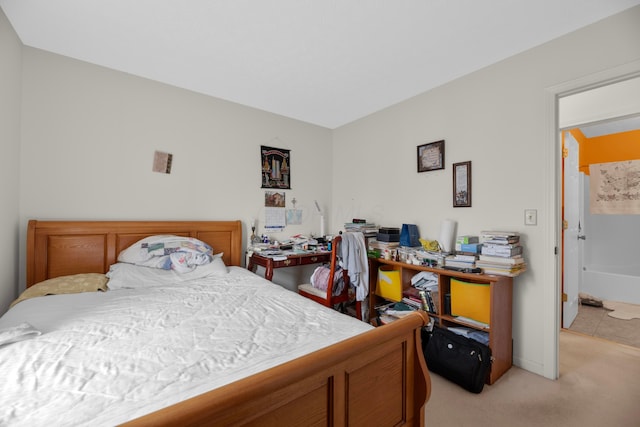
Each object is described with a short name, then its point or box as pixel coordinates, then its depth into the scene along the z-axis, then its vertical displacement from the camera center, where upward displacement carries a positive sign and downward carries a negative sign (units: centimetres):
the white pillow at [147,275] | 202 -49
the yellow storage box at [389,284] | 265 -66
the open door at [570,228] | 285 -9
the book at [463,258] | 213 -31
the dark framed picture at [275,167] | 333 +59
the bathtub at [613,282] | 363 -84
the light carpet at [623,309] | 314 -108
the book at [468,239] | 228 -18
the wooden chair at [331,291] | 248 -73
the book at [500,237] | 203 -14
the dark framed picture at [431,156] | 266 +61
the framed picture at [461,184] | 246 +31
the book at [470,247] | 219 -23
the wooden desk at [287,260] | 265 -46
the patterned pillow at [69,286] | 178 -51
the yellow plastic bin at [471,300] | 201 -62
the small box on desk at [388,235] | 279 -18
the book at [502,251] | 199 -24
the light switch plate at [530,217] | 208 +2
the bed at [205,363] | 73 -55
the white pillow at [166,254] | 226 -34
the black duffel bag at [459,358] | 185 -99
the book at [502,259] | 196 -29
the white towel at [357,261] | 247 -40
